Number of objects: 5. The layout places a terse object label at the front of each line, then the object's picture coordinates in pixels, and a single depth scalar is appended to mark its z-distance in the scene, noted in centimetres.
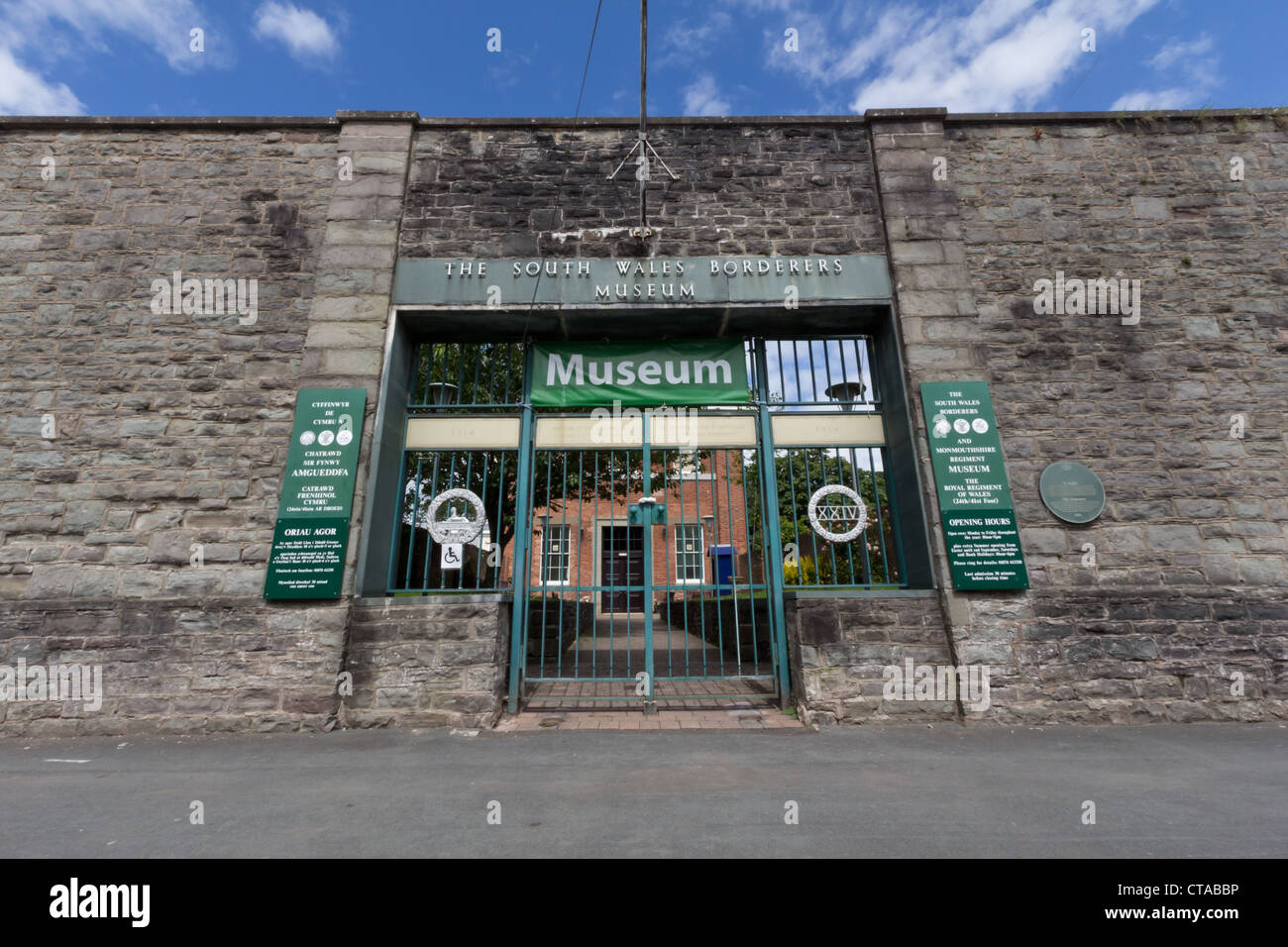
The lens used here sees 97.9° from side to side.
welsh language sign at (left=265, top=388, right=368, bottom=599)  537
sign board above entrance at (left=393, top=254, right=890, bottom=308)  639
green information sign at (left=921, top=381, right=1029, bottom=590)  547
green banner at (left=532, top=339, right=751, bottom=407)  661
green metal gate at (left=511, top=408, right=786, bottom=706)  586
